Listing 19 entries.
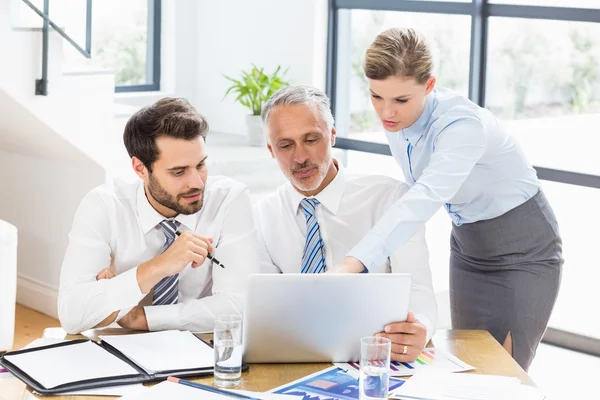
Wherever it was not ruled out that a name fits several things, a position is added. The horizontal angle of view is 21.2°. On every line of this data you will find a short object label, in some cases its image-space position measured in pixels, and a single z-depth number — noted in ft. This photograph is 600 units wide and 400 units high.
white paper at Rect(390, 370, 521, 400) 9.23
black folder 9.22
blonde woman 10.76
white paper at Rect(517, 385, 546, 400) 9.24
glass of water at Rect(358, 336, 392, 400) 9.06
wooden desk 9.42
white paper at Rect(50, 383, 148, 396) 9.21
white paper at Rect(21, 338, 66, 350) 9.91
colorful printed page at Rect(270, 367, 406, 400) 9.21
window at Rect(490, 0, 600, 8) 15.98
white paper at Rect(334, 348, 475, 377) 9.65
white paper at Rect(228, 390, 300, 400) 9.16
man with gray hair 10.87
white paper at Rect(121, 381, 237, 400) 9.04
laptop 9.37
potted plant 19.29
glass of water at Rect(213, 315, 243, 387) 9.35
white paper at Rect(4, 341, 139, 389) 9.33
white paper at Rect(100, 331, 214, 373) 9.57
